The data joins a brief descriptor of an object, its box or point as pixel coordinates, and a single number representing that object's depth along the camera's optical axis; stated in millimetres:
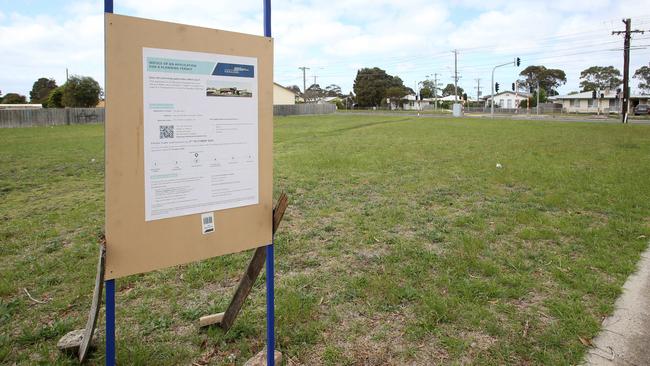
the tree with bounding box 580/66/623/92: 81625
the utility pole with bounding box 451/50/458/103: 65250
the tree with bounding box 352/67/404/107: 96438
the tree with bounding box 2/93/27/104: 76838
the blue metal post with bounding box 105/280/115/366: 2285
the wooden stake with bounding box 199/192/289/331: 3082
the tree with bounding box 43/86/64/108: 48444
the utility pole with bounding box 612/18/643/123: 35022
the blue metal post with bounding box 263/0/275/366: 2711
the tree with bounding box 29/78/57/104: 79750
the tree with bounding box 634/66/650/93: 78062
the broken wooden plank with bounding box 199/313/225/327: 3264
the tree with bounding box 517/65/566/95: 93125
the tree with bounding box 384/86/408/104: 95488
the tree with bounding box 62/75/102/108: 43906
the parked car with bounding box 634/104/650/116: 48109
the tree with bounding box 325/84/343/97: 131375
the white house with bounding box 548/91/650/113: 69375
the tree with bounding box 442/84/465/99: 132750
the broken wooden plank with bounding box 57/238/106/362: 2266
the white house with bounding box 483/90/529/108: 90625
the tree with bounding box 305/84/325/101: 116438
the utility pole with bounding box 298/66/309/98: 80000
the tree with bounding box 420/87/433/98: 118719
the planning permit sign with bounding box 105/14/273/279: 2174
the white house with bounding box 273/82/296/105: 70719
